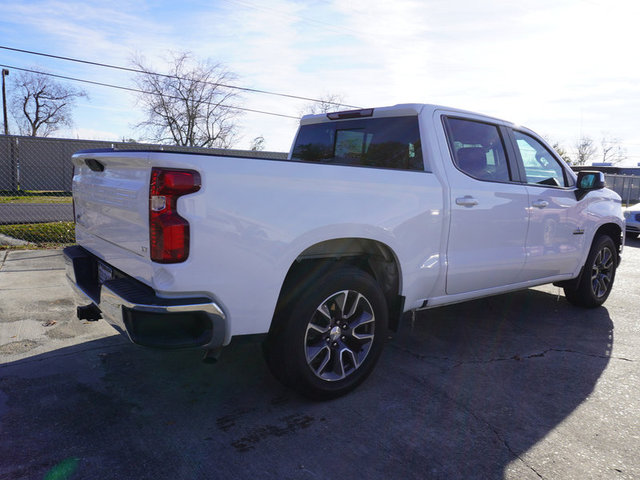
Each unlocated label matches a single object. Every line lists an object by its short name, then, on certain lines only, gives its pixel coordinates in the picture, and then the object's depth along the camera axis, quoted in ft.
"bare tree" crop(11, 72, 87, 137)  166.40
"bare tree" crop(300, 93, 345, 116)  116.00
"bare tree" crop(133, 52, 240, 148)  110.32
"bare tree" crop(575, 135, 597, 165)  226.07
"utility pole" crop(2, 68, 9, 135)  131.84
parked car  39.45
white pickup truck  8.17
